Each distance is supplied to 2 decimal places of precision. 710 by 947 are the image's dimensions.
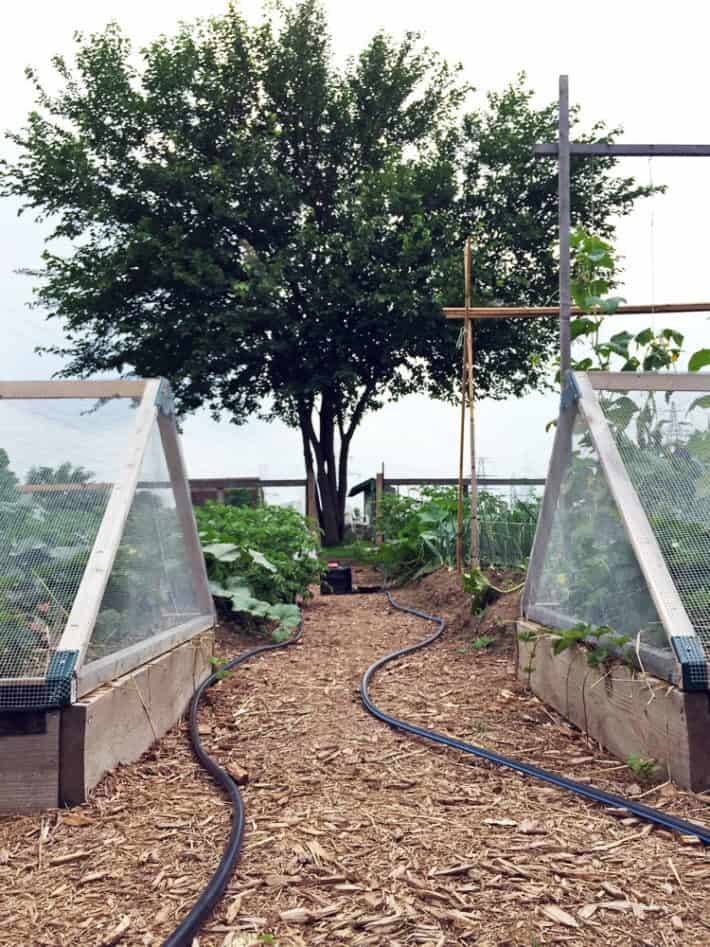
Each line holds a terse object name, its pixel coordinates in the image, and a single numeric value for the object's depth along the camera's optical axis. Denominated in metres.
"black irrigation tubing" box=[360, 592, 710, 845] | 2.13
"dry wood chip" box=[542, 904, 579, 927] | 1.71
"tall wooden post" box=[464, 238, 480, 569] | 6.18
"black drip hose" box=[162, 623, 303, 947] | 1.67
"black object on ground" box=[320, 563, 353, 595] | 8.92
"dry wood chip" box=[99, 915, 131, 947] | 1.68
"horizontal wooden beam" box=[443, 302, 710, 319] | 5.17
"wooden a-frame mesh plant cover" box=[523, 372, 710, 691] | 2.57
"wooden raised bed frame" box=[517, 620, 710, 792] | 2.31
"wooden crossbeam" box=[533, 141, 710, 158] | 4.50
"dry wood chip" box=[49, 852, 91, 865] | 2.04
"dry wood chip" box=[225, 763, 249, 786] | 2.65
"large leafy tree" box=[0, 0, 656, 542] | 12.96
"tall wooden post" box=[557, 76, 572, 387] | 4.54
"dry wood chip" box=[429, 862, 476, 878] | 1.93
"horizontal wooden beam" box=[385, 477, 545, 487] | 12.98
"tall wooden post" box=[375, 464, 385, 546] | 11.08
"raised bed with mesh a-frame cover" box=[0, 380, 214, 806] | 2.36
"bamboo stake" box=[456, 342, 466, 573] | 6.69
